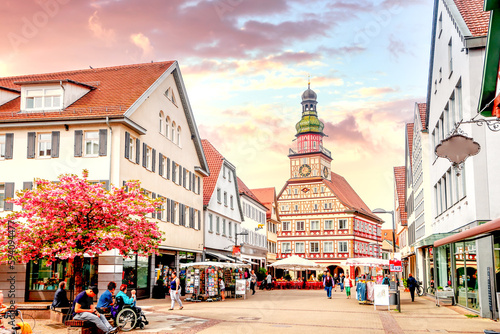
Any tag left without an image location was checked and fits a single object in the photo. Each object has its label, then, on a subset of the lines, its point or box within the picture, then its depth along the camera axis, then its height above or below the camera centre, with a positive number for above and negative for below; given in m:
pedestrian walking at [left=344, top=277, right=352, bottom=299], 34.50 -1.28
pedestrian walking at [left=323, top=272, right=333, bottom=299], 34.31 -1.22
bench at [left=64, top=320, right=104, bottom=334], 14.09 -1.45
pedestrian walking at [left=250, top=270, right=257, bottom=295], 40.44 -1.15
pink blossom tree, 17.72 +1.25
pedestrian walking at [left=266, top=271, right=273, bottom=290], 49.12 -1.52
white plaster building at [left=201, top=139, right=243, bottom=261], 43.44 +4.47
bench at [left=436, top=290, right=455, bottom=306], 26.27 -1.40
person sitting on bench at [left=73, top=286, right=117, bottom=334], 14.04 -1.06
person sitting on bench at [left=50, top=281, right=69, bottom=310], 17.53 -0.98
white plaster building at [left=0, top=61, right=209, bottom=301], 27.47 +5.88
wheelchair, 16.08 -1.36
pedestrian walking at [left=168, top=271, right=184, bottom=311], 23.55 -1.05
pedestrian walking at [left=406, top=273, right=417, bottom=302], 30.11 -1.10
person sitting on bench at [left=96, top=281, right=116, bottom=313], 16.08 -0.99
